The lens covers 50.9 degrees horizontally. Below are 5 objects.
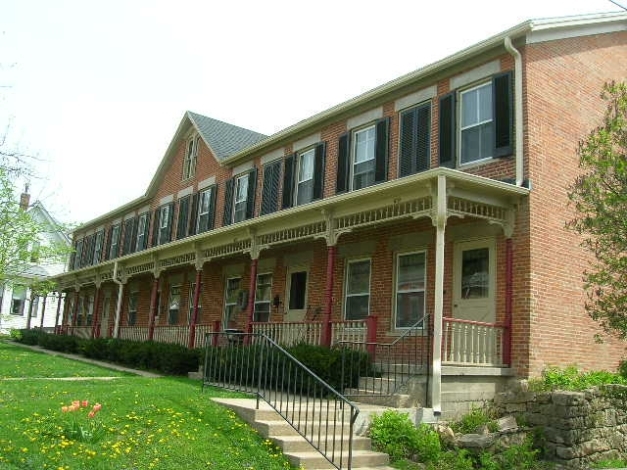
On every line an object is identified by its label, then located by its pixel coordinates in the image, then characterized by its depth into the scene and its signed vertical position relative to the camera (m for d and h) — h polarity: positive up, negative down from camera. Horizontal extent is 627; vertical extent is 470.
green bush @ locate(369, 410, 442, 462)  9.02 -1.05
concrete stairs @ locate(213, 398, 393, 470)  8.15 -1.10
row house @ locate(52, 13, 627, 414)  11.23 +2.80
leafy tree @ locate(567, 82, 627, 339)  8.53 +2.21
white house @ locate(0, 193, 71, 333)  42.59 +2.30
